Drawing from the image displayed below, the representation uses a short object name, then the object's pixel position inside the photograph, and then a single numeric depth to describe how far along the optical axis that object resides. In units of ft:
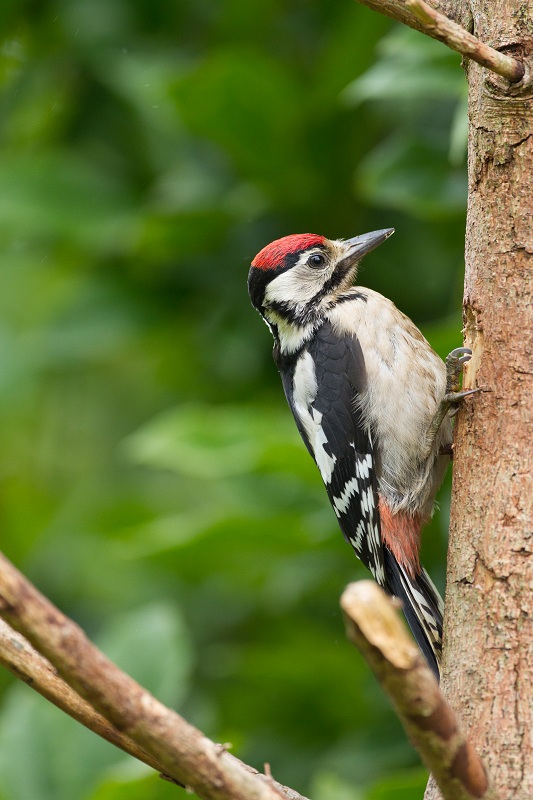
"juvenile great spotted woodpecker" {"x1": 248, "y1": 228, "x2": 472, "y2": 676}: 21.86
